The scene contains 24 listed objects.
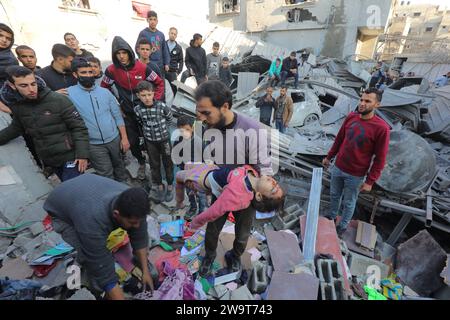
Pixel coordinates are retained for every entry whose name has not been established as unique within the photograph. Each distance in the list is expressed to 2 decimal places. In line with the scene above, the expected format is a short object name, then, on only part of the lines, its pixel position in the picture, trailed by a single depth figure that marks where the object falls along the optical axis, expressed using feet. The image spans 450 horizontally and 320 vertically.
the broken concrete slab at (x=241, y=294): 7.02
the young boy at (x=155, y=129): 10.02
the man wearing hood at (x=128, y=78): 10.27
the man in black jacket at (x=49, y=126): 7.53
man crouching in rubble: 5.26
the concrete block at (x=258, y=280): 7.21
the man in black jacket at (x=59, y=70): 10.16
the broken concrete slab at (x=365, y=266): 9.64
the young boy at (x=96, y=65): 11.02
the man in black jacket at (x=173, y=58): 17.84
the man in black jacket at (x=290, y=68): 29.94
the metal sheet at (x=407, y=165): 10.96
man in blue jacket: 9.07
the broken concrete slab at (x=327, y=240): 9.01
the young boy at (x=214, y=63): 26.16
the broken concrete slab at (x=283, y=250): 8.33
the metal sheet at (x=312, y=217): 8.97
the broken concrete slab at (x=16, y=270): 7.76
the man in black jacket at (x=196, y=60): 18.58
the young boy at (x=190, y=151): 10.34
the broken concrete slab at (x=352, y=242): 10.71
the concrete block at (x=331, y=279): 6.69
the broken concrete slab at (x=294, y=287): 6.56
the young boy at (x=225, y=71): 27.45
